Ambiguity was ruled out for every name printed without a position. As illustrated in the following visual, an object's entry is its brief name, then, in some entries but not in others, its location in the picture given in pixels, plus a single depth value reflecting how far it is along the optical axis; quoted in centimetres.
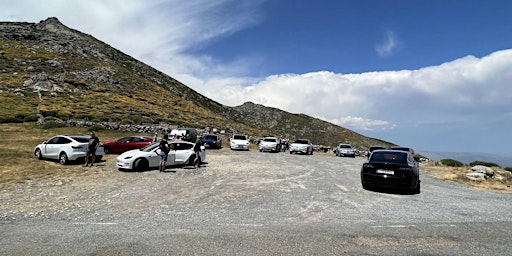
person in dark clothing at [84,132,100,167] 1774
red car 2384
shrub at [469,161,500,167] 2815
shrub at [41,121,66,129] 3403
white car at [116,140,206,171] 1673
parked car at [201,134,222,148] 3322
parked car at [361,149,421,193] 1233
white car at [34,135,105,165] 1827
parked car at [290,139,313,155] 3453
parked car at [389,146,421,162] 2348
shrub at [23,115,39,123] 3577
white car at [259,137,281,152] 3438
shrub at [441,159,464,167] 2862
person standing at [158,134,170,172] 1662
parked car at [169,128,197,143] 3055
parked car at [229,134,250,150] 3334
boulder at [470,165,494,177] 1961
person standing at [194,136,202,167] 1852
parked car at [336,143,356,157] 3809
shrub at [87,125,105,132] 3501
